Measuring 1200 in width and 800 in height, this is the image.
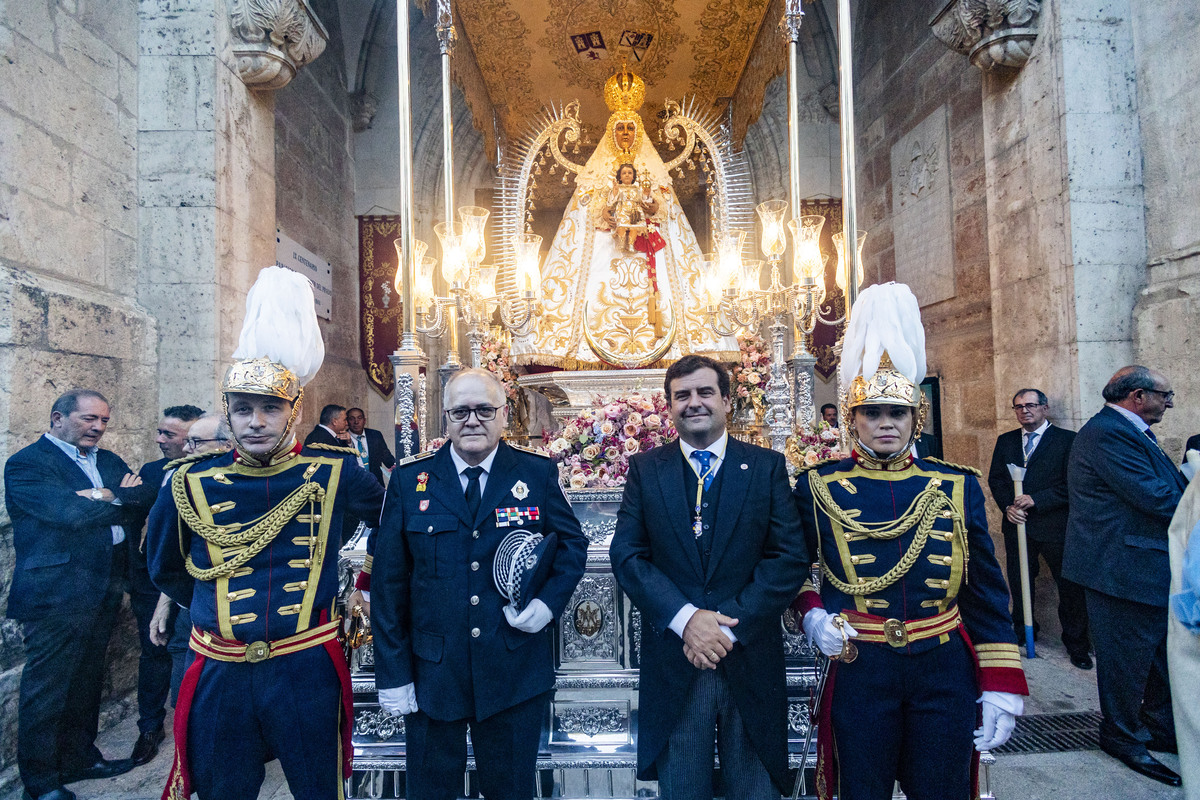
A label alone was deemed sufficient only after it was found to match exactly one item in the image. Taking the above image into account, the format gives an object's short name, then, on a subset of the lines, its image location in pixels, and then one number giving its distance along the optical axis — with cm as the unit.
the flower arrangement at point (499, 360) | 444
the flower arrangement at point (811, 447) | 351
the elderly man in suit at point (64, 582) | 275
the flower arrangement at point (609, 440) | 359
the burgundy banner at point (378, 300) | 769
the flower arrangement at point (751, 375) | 421
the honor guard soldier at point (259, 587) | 183
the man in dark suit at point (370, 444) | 628
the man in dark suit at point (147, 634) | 310
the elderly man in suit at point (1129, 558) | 285
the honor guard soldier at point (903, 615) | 182
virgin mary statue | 447
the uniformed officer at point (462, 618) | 192
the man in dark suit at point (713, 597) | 192
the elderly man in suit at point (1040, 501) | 403
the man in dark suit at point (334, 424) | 567
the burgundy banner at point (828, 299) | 754
